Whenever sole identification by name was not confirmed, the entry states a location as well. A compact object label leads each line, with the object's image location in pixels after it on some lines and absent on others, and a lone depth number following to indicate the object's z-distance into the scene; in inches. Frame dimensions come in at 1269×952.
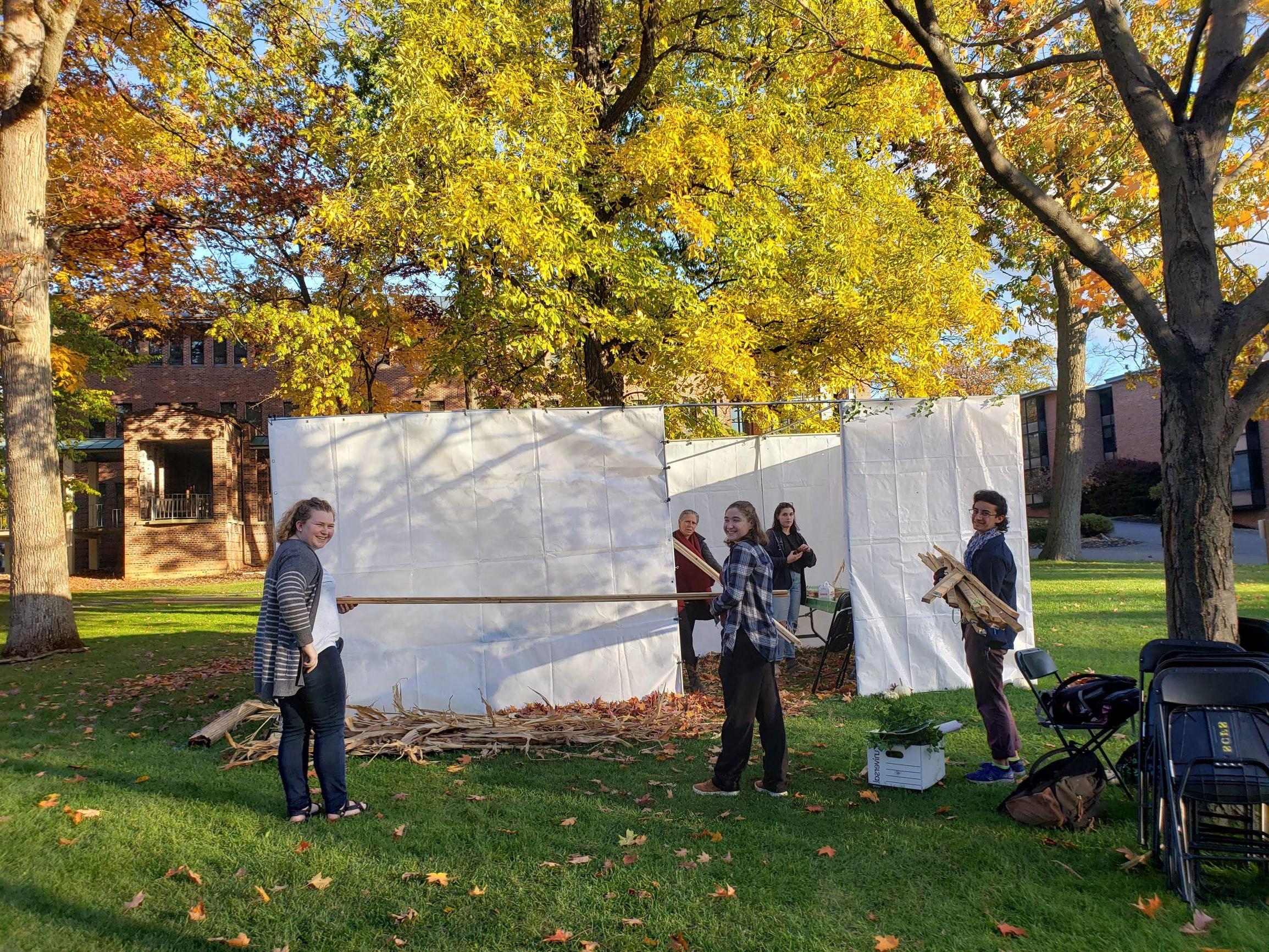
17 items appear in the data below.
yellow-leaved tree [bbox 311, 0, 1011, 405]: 421.7
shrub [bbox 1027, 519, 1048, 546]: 1261.1
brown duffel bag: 185.8
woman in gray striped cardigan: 194.5
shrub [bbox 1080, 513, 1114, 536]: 1231.5
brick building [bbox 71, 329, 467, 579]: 1210.6
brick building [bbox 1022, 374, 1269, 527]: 1444.4
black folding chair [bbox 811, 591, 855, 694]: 349.4
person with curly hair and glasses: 223.5
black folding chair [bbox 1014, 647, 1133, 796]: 194.2
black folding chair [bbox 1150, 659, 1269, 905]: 152.6
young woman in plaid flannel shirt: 217.9
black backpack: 192.9
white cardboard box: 215.3
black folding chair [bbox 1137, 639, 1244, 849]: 168.2
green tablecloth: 377.4
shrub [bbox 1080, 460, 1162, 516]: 1467.8
